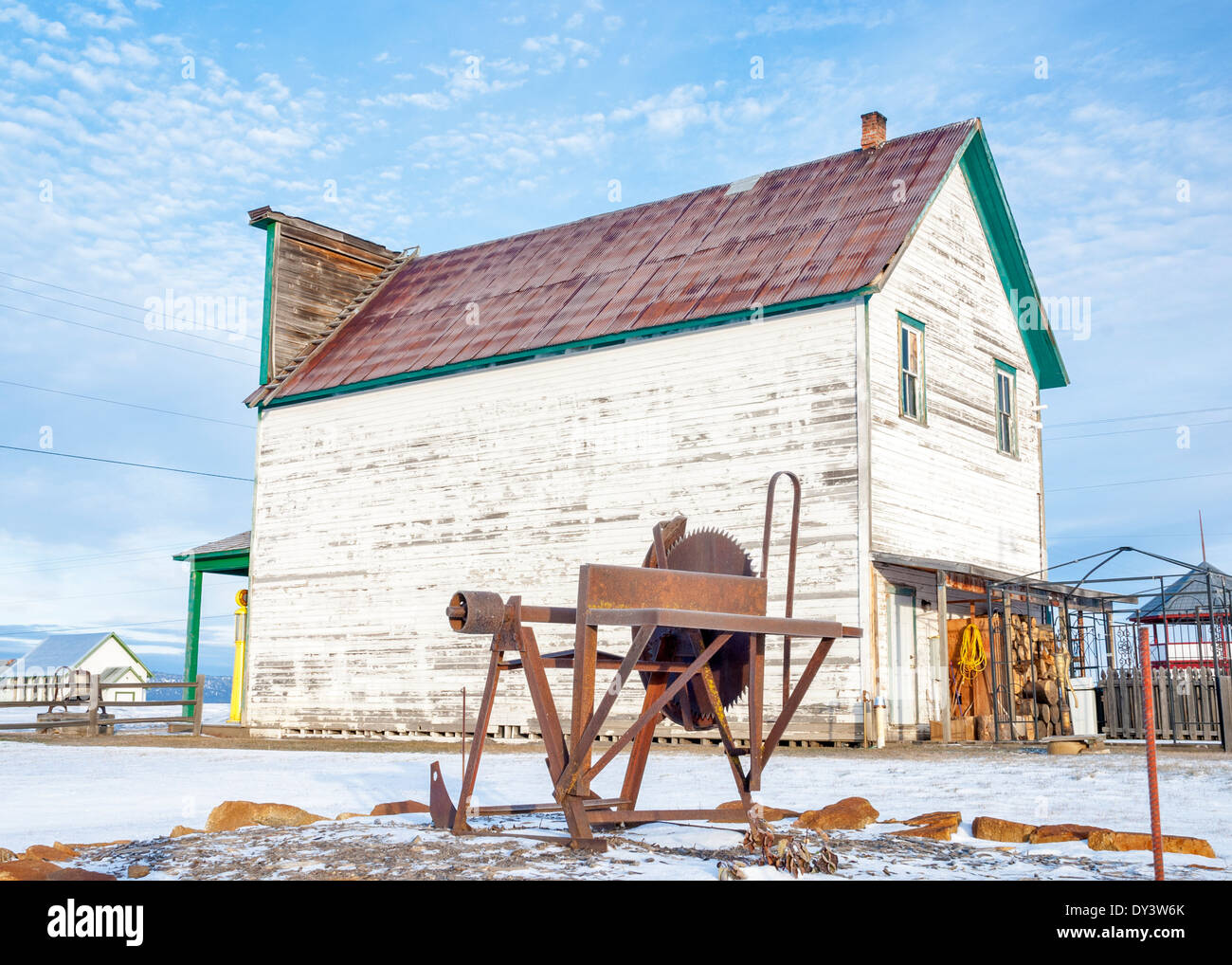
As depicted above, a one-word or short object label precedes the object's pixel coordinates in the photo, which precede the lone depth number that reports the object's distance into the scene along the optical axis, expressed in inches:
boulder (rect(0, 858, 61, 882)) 247.6
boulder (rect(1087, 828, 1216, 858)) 283.6
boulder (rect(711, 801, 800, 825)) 317.7
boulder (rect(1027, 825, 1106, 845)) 305.1
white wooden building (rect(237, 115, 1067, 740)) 737.6
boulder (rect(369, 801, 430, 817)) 380.8
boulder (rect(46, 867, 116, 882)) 246.7
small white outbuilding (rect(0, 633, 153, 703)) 2381.9
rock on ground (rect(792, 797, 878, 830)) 346.3
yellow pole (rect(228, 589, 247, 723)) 1053.2
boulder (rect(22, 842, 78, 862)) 293.9
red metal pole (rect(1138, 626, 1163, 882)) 205.6
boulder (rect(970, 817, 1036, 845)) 314.5
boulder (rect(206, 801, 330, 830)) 352.5
